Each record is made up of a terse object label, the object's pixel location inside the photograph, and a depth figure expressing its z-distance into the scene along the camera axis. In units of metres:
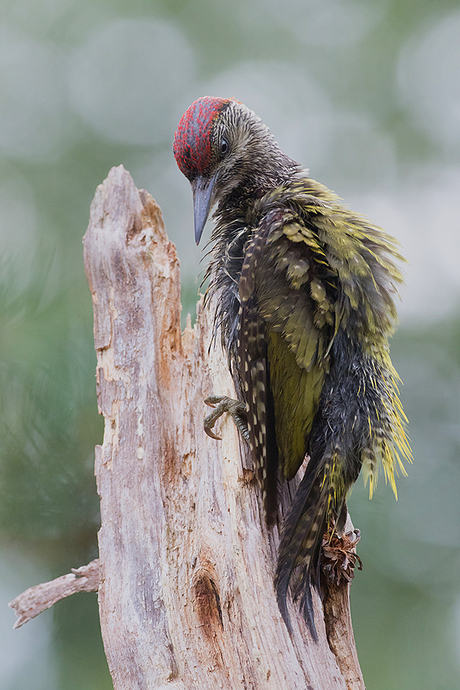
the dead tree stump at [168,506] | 5.11
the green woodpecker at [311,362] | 5.13
